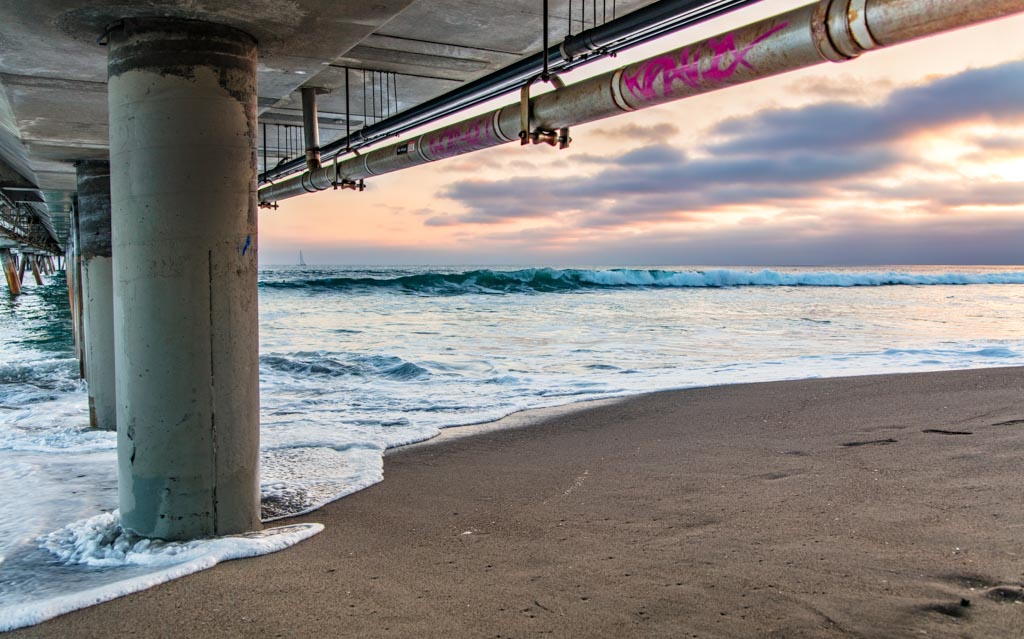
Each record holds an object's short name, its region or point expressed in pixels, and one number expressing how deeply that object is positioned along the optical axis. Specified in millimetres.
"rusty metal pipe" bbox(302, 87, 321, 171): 8906
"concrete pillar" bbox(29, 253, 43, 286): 79438
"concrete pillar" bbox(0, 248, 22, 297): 55000
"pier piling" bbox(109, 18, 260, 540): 4332
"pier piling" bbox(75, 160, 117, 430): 9961
